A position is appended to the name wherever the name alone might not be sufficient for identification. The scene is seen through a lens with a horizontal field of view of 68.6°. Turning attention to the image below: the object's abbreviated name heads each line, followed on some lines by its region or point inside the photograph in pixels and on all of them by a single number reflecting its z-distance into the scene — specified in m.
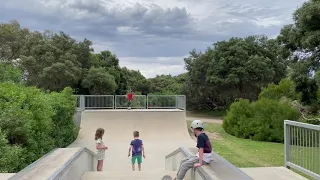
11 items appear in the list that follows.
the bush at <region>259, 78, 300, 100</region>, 15.73
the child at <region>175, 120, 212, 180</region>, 3.40
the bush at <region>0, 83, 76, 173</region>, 4.78
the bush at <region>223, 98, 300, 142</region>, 11.83
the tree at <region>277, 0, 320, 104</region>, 10.75
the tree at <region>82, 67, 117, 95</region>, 23.18
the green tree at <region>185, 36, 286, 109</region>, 22.17
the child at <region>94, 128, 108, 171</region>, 6.14
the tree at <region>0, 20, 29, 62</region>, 25.15
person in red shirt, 15.57
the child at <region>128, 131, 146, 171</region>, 6.60
